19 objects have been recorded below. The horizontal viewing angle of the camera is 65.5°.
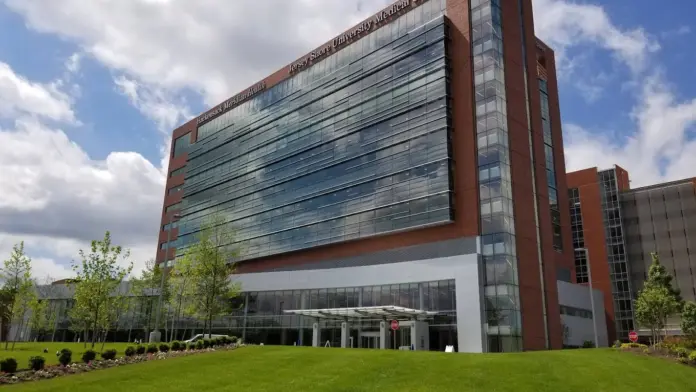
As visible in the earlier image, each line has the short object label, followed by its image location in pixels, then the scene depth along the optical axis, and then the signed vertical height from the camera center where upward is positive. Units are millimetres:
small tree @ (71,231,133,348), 42594 +3525
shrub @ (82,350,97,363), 28766 -1542
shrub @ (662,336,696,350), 33006 -288
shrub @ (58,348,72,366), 27484 -1555
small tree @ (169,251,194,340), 54375 +5116
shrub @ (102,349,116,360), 29891 -1469
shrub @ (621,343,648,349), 35094 -504
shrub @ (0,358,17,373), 24938 -1810
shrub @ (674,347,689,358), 30327 -768
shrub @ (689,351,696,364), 29406 -963
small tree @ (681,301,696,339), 61603 +2109
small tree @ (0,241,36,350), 55025 +3952
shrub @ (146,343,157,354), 33469 -1287
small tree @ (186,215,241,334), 48219 +4434
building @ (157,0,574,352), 53656 +17524
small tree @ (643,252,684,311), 48125 +5401
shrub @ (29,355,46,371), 26203 -1775
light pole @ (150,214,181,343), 46081 -704
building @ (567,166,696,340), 85750 +16887
